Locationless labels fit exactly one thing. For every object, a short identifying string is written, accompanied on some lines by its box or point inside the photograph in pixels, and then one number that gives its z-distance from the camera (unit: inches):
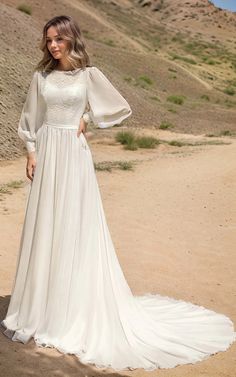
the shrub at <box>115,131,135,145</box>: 661.9
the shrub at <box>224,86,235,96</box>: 1560.5
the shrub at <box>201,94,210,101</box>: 1412.6
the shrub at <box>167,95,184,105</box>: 1206.9
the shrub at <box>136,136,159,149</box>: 657.0
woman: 155.2
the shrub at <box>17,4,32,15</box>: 1518.2
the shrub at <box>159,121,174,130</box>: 882.8
